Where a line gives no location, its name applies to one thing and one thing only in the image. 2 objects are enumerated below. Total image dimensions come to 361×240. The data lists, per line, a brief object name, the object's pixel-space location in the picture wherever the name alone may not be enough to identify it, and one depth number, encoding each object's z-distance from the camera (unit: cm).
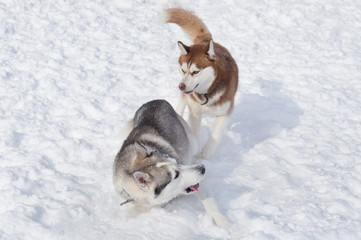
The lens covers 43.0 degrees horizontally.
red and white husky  525
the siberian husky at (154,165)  423
